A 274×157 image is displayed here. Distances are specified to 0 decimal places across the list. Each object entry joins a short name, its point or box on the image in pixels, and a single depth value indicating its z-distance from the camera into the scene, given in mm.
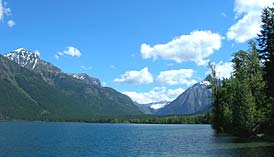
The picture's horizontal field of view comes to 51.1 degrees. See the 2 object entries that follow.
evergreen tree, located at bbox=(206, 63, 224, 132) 74480
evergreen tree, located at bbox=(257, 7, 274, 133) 41382
